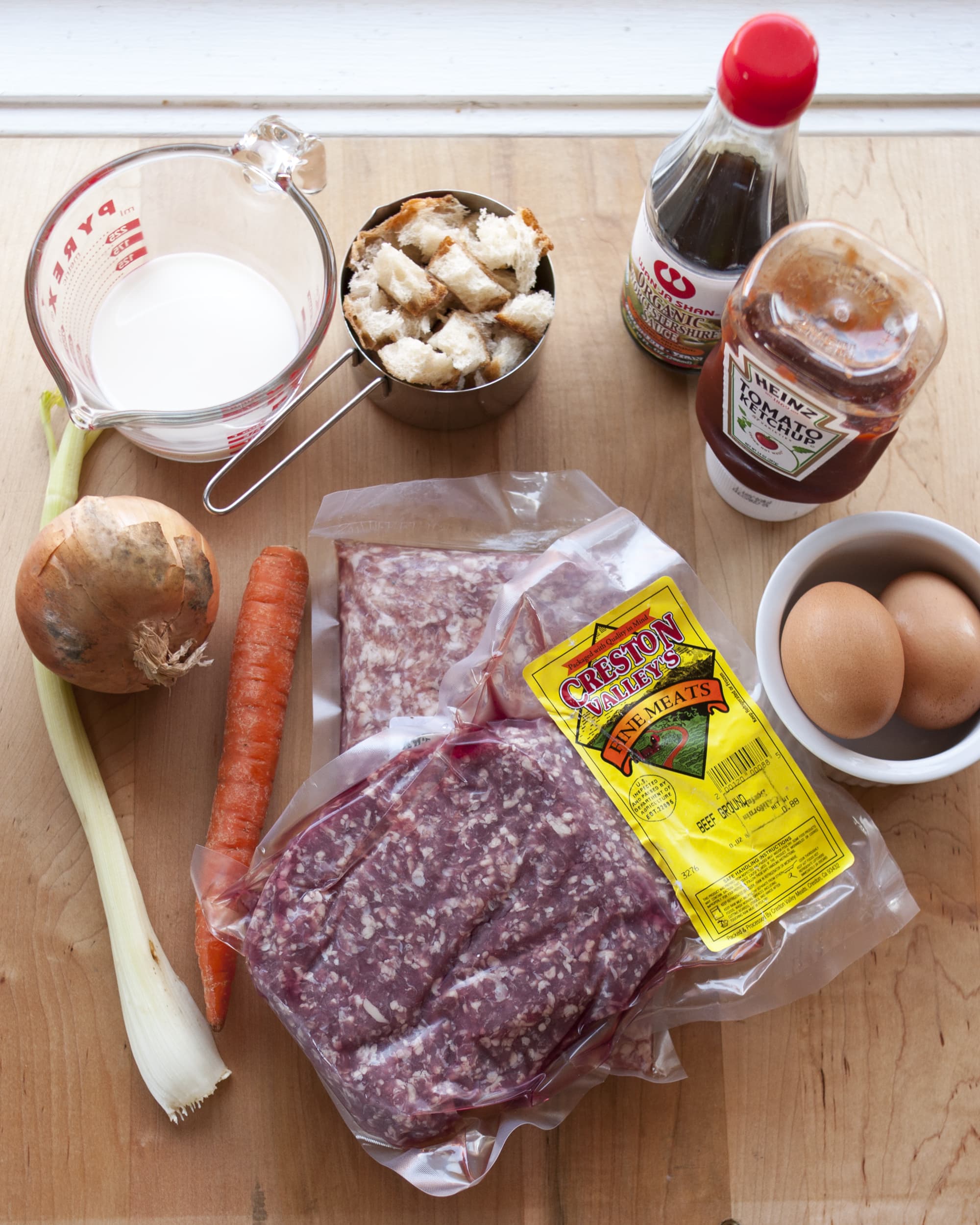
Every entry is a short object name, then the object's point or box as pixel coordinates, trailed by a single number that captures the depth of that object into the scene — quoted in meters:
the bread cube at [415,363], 0.61
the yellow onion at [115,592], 0.59
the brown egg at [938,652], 0.58
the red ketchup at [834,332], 0.55
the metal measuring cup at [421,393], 0.62
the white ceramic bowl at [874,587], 0.59
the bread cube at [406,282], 0.61
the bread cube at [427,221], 0.62
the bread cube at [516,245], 0.62
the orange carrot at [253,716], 0.62
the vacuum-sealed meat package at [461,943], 0.58
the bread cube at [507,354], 0.62
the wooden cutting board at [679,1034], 0.62
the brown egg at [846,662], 0.56
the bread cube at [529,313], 0.62
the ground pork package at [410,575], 0.64
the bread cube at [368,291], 0.62
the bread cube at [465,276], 0.62
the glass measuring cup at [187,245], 0.61
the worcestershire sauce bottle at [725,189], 0.52
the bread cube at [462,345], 0.61
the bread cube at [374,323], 0.62
